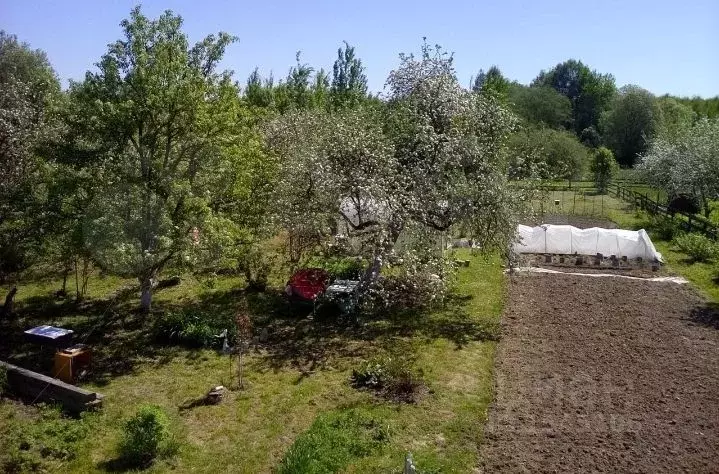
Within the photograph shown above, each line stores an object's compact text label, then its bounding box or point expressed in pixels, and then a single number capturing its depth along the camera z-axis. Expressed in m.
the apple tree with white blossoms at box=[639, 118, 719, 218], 29.42
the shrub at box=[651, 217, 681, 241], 28.20
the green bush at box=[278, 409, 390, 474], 9.00
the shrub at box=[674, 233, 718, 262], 23.41
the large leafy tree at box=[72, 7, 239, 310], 14.04
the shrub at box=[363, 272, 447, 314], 16.17
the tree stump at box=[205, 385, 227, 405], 11.73
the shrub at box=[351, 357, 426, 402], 12.00
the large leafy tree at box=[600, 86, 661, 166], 66.56
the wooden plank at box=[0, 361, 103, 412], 11.11
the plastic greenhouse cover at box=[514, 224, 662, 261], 23.75
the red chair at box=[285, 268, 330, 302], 17.30
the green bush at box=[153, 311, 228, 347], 14.97
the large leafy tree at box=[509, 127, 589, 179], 47.43
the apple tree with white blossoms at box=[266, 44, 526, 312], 16.33
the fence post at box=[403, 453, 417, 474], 8.02
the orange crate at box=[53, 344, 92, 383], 12.36
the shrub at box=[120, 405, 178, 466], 9.38
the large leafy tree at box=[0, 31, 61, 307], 14.75
